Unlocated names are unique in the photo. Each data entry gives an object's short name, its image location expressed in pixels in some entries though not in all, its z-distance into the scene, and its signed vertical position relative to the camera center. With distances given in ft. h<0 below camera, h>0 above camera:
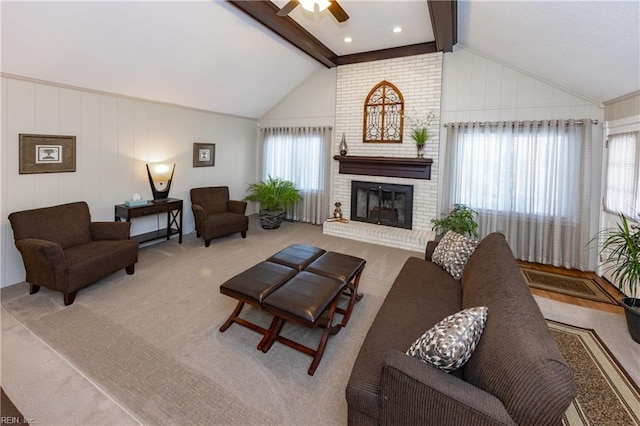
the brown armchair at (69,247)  10.07 -1.91
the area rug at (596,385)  6.29 -4.02
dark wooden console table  14.79 -0.90
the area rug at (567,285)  11.85 -3.18
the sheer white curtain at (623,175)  11.02 +1.27
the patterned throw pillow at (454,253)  9.70 -1.56
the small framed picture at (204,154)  19.49 +2.73
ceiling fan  9.99 +6.34
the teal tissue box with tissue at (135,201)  15.15 -0.29
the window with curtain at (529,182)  14.25 +1.15
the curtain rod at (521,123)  13.98 +4.01
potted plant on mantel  17.31 +4.06
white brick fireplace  17.31 +4.41
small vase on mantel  19.93 +3.45
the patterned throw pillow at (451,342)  4.83 -2.17
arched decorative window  18.43 +5.28
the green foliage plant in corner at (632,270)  8.85 -1.74
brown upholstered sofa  3.86 -2.52
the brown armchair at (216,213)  16.80 -0.92
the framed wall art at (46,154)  11.75 +1.56
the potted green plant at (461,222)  15.43 -0.88
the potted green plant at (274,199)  21.09 +0.00
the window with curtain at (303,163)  21.72 +2.70
